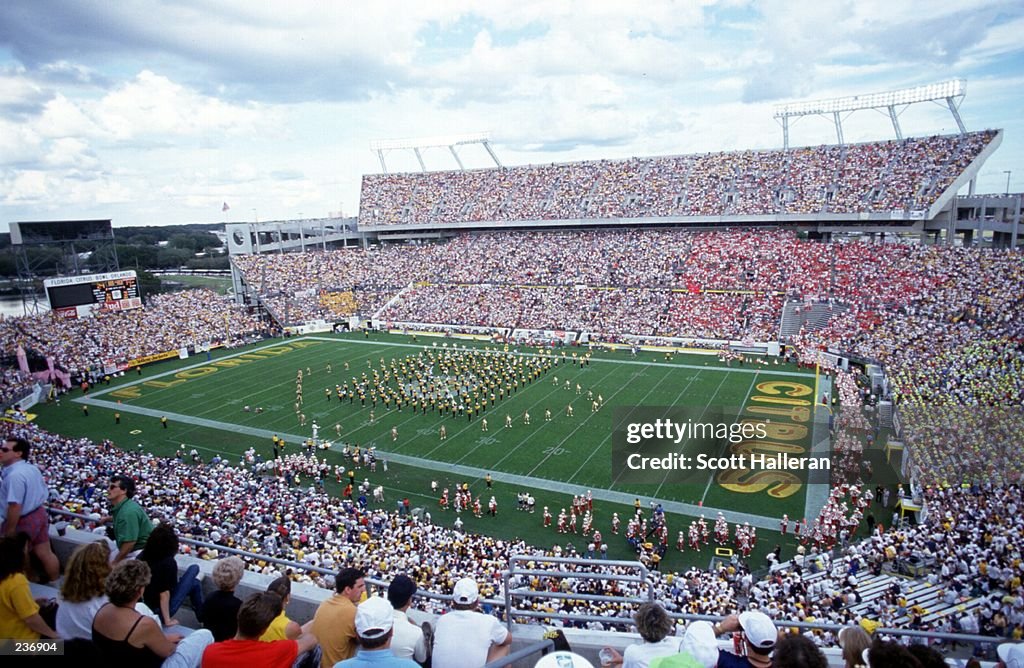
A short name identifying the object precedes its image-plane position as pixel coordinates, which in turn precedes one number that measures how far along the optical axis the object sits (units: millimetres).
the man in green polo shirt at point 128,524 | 4715
